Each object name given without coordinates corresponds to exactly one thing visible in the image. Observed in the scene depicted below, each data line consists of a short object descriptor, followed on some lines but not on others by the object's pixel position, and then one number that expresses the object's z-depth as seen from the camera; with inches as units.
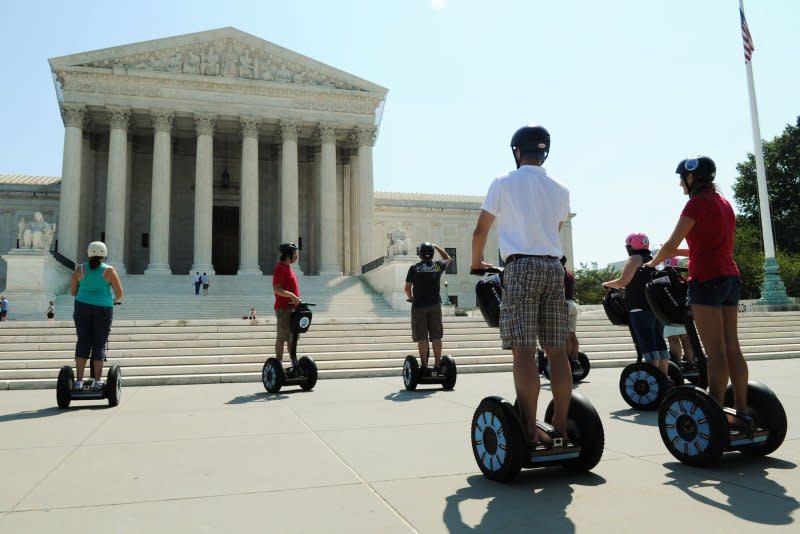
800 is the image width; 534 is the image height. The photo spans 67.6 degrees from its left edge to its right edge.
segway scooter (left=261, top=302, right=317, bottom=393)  362.6
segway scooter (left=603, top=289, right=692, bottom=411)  268.8
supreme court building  1446.9
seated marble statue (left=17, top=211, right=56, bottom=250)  1085.8
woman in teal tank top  304.8
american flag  1018.8
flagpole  1061.1
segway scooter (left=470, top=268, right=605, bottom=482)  145.2
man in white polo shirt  150.1
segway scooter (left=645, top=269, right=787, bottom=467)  155.5
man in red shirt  365.7
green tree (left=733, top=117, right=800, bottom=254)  2218.3
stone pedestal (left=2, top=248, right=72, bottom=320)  1051.6
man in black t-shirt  368.5
